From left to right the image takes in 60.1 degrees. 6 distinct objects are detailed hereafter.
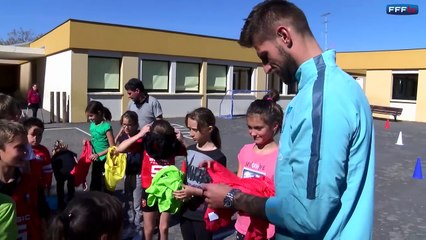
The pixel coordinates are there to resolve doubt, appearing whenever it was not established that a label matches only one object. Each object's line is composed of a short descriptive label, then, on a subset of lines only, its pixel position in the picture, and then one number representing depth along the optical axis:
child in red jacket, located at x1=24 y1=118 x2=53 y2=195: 4.41
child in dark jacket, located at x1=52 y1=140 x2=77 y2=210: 5.38
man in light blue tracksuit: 1.22
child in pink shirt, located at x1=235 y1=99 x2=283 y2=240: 2.96
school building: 18.52
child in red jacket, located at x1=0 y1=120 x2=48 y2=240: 2.60
